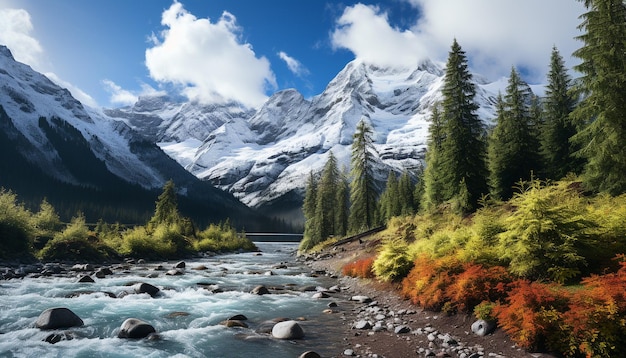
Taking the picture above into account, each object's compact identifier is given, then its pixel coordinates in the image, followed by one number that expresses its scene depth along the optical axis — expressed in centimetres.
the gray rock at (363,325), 1345
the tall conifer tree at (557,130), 3781
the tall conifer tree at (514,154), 3809
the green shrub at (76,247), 3500
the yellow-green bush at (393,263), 1912
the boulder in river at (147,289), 1980
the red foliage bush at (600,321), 811
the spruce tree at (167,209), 6365
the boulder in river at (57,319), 1267
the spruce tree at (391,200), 8202
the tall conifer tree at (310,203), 6598
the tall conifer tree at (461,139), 3238
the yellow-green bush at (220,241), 6614
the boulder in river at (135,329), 1233
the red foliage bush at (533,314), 909
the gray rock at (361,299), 1838
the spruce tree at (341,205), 6278
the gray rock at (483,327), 1080
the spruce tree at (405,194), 8057
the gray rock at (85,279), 2323
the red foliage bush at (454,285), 1222
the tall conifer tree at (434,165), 4560
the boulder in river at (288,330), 1261
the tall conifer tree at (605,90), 2023
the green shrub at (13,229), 3173
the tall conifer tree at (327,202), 6194
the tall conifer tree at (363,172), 5050
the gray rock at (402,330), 1245
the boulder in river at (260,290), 2139
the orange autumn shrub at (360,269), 2365
